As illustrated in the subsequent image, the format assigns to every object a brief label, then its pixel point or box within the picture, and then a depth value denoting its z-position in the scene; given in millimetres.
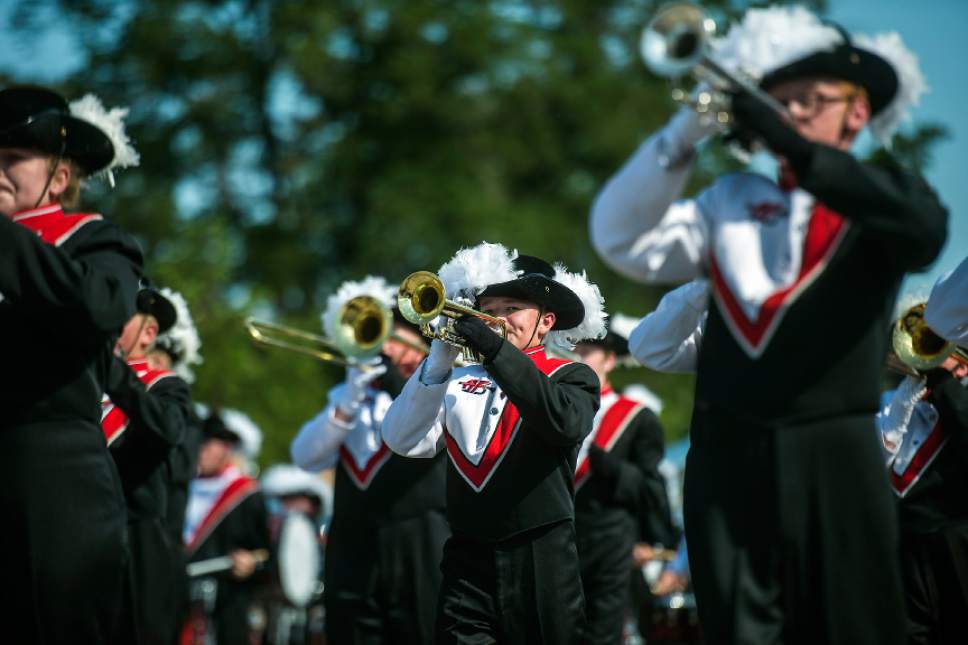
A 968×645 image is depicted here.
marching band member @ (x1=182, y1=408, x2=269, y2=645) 25422
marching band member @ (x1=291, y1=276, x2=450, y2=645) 15117
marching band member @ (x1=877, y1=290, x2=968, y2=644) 14266
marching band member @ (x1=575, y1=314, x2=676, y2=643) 16625
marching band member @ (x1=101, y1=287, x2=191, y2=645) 13047
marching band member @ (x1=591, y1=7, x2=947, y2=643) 7652
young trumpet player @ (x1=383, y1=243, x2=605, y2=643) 11193
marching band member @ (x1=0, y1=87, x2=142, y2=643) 8250
